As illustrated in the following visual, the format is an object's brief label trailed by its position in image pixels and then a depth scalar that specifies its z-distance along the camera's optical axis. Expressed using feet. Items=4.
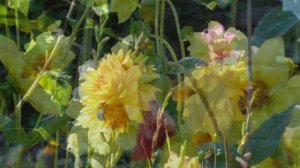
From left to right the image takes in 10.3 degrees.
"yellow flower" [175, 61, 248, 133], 7.85
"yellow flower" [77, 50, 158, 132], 7.94
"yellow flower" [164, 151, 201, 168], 7.46
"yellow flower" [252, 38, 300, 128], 7.98
